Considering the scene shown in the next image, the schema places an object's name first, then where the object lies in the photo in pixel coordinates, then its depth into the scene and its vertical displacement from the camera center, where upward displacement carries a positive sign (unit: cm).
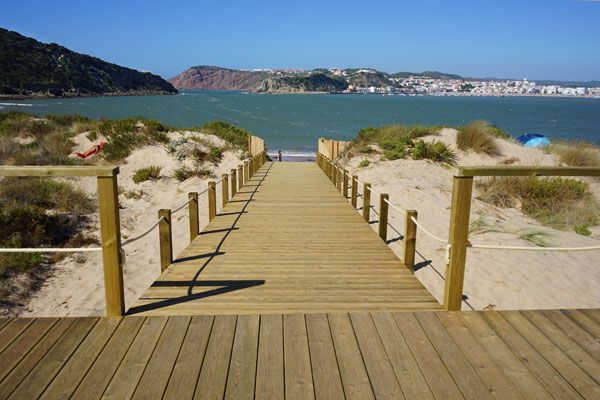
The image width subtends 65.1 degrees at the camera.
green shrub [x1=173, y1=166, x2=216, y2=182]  1844 -300
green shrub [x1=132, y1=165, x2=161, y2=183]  1786 -295
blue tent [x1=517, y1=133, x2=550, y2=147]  2638 -208
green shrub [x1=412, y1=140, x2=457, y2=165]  1803 -192
